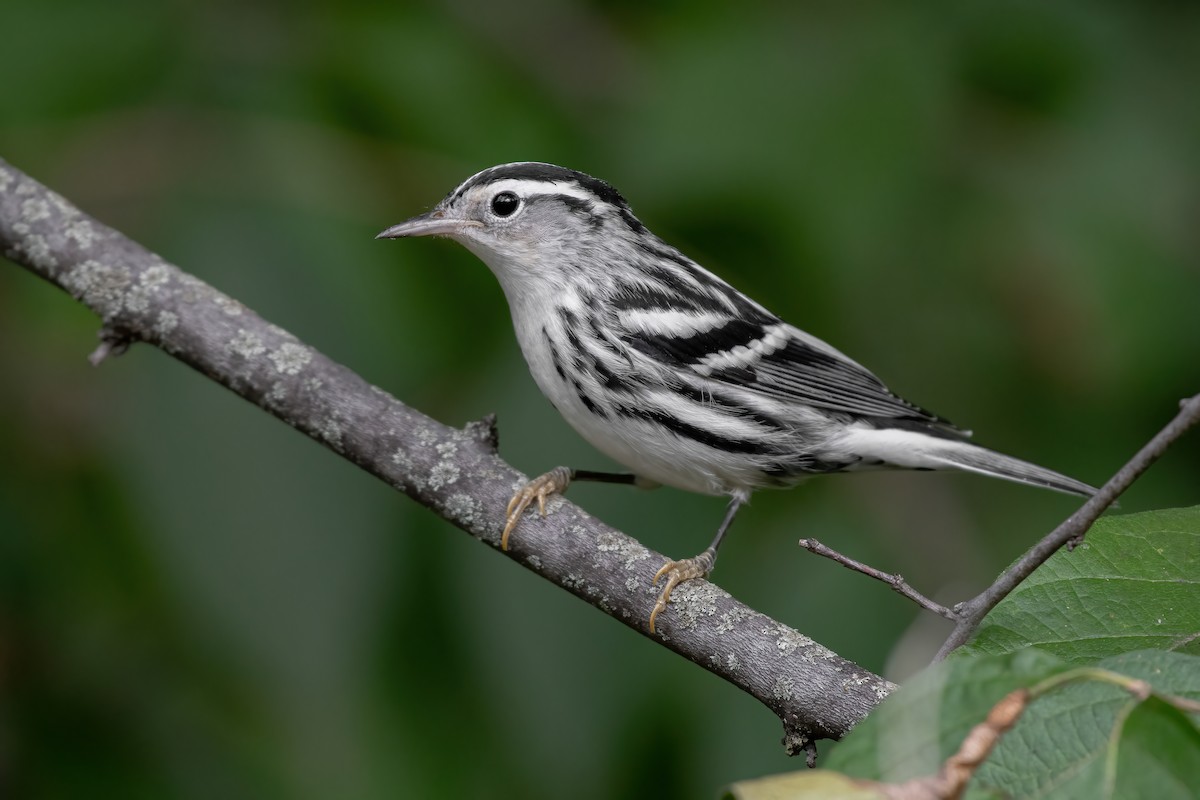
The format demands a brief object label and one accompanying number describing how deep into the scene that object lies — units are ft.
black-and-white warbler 11.02
